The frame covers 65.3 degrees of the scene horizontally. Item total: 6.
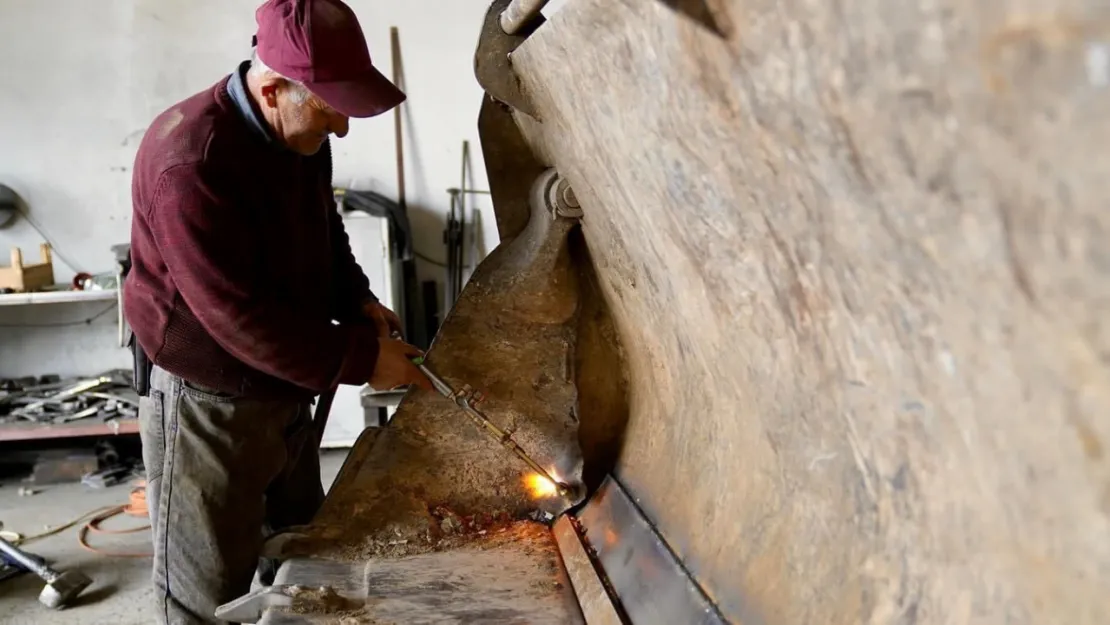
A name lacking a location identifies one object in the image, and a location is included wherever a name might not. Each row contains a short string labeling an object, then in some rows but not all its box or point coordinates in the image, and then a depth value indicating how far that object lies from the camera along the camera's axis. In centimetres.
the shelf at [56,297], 376
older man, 154
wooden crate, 378
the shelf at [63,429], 378
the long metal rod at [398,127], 418
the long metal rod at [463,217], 431
